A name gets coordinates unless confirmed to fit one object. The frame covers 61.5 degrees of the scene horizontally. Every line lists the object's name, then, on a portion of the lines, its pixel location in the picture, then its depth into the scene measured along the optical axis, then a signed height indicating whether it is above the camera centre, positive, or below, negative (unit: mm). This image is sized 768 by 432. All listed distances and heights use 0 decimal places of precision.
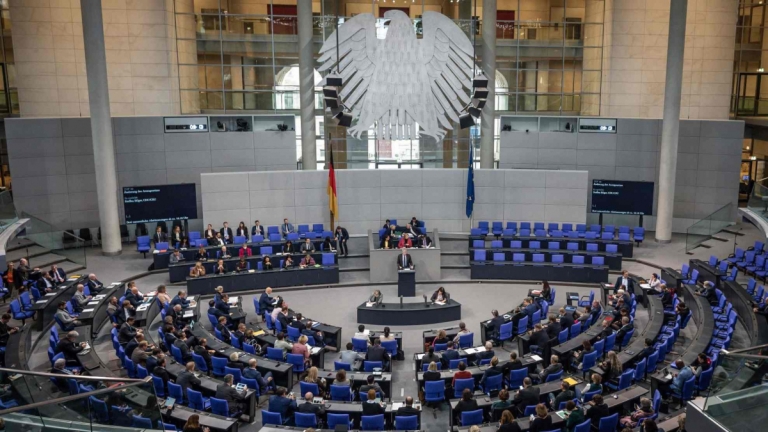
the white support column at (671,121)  23109 +835
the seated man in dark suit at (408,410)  10836 -4409
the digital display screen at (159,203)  22781 -1910
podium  18984 -4001
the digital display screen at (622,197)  24406 -1996
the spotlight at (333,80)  20422 +2124
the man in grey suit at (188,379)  11672 -4158
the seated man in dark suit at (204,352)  13102 -4123
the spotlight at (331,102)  20734 +1457
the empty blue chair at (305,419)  10648 -4481
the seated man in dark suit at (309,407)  10836 -4345
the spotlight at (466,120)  22422 +900
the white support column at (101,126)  21312 +801
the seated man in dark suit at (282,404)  11039 -4368
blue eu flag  23150 -1484
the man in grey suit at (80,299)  16266 -3782
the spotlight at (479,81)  21297 +2132
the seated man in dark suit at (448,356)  13133 -4258
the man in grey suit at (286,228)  22906 -2836
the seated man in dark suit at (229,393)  11391 -4319
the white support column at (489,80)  24825 +2575
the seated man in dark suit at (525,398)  11016 -4289
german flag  23000 -1546
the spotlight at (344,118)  21828 +989
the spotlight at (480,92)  21325 +1771
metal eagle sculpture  23422 +2672
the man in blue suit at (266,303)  16469 -3944
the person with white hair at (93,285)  17594 -3704
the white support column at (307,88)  24141 +2261
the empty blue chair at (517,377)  12453 -4475
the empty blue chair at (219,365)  12969 -4349
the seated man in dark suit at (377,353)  13391 -4272
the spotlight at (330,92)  20688 +1775
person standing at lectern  19511 -3471
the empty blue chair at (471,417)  10766 -4518
